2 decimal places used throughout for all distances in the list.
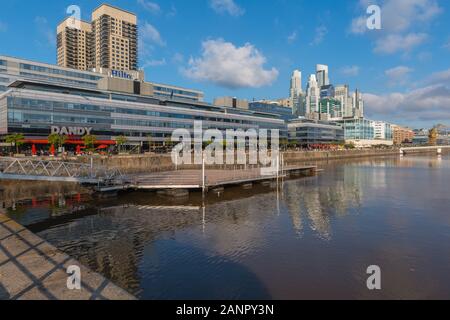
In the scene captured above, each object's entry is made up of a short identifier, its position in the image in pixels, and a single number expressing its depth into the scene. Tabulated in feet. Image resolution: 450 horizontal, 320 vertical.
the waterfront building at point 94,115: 299.17
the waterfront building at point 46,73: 434.30
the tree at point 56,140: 281.91
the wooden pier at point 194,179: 167.53
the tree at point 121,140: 342.03
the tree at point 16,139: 264.11
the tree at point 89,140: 302.25
